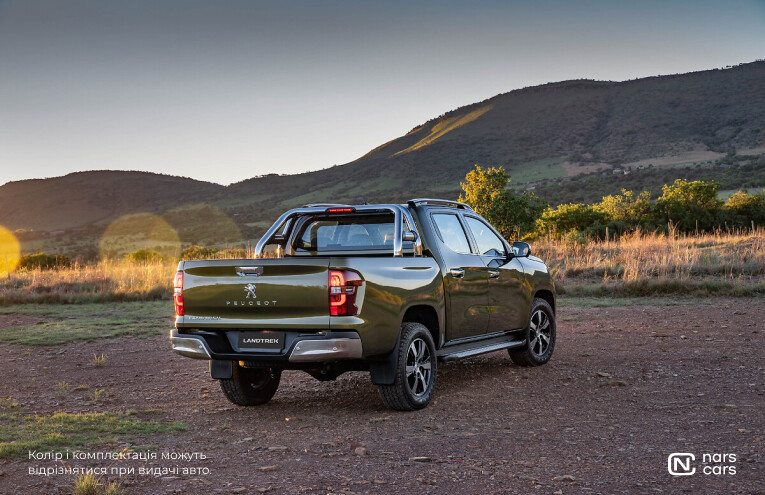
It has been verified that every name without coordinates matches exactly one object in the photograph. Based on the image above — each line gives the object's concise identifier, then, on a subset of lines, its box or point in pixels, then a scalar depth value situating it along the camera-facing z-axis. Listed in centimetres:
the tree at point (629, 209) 3653
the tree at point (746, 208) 3484
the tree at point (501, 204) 3198
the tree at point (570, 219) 3534
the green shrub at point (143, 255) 3474
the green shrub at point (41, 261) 3558
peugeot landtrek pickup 648
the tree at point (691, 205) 3488
